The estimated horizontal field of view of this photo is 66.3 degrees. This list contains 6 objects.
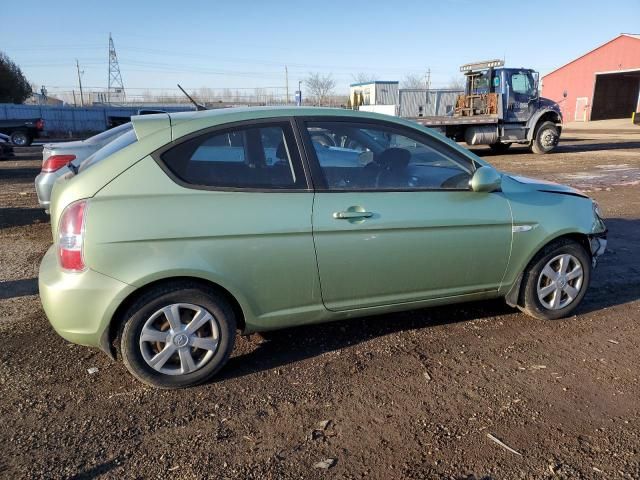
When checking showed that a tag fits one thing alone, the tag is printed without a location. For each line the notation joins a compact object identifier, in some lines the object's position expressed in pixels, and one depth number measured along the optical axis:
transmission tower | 63.65
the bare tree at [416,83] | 80.44
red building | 40.44
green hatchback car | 2.83
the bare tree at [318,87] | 82.75
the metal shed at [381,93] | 43.16
